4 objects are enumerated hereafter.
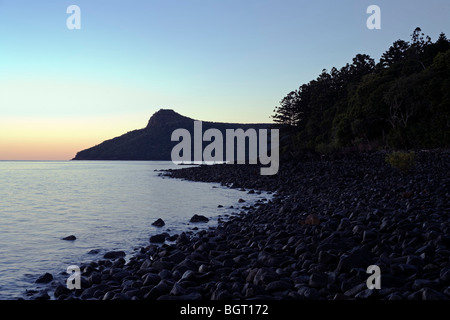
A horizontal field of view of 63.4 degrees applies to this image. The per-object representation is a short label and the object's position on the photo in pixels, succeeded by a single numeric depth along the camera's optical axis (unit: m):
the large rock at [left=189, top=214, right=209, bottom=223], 14.50
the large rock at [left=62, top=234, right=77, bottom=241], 11.80
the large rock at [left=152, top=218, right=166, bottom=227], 13.99
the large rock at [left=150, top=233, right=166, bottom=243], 10.75
